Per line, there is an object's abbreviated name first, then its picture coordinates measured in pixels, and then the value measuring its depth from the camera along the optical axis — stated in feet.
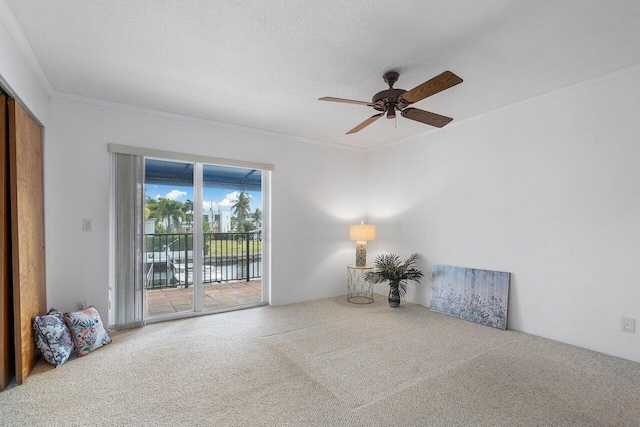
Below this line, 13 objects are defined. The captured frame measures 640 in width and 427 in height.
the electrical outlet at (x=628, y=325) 8.82
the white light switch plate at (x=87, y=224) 10.93
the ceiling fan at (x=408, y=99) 6.99
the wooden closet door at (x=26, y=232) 7.61
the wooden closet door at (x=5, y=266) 7.31
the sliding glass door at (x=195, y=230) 12.72
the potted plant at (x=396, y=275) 14.37
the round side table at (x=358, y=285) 17.11
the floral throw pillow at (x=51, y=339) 8.52
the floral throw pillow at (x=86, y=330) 9.25
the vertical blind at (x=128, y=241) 11.47
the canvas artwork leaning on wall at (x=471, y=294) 11.70
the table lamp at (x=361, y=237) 15.99
